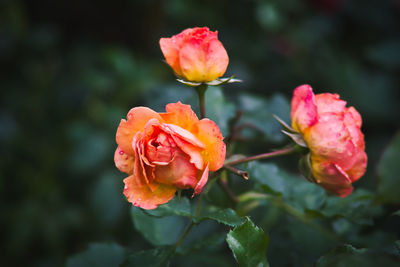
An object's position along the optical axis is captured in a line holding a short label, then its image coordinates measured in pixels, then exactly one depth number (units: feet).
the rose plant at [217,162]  1.46
